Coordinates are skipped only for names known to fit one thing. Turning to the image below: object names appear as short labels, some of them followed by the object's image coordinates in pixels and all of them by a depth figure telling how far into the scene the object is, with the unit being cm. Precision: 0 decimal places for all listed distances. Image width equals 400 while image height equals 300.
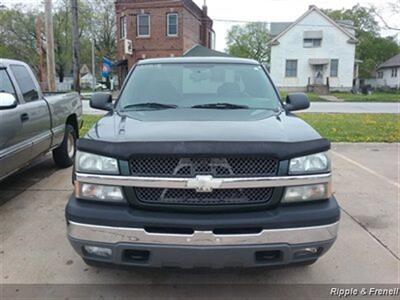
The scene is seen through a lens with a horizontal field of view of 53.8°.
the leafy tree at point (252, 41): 6481
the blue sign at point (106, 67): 3231
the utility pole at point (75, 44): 1434
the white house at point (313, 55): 3881
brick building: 2982
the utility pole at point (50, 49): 1296
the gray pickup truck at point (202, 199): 250
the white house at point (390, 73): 5361
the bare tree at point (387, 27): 1614
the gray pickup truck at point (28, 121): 448
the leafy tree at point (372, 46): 6122
